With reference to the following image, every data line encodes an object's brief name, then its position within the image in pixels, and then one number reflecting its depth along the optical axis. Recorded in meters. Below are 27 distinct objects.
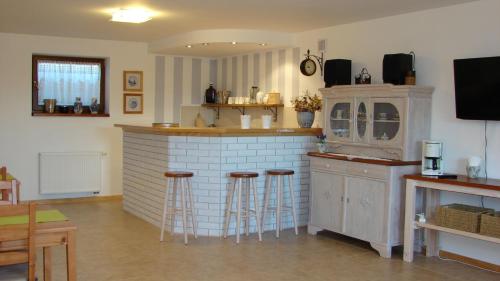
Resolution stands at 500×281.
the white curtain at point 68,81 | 7.76
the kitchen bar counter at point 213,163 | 5.80
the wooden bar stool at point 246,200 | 5.53
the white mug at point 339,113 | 5.87
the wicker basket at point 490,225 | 4.32
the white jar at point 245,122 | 6.14
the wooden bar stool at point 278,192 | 5.80
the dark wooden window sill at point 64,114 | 7.54
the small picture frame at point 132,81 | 8.07
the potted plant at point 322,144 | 5.99
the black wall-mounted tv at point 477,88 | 4.58
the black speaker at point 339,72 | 5.98
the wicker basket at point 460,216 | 4.49
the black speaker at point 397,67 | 5.23
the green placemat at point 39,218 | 3.19
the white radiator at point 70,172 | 7.52
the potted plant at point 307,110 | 6.40
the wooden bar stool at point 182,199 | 5.48
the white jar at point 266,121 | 6.29
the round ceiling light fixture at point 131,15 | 5.64
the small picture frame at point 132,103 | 8.09
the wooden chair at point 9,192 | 3.71
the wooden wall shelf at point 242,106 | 7.40
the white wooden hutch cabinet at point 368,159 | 5.09
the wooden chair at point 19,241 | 2.80
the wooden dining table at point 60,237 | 3.01
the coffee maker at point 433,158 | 4.88
